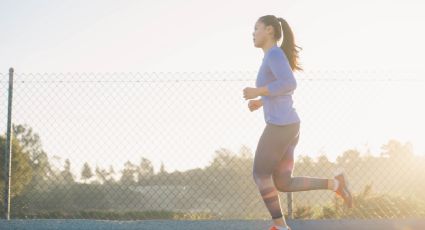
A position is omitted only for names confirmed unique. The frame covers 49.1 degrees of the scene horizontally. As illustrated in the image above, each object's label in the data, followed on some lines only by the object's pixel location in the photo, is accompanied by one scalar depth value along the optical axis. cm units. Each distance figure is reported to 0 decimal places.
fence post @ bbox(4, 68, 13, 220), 486
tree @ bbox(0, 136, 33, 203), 730
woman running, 309
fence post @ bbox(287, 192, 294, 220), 477
